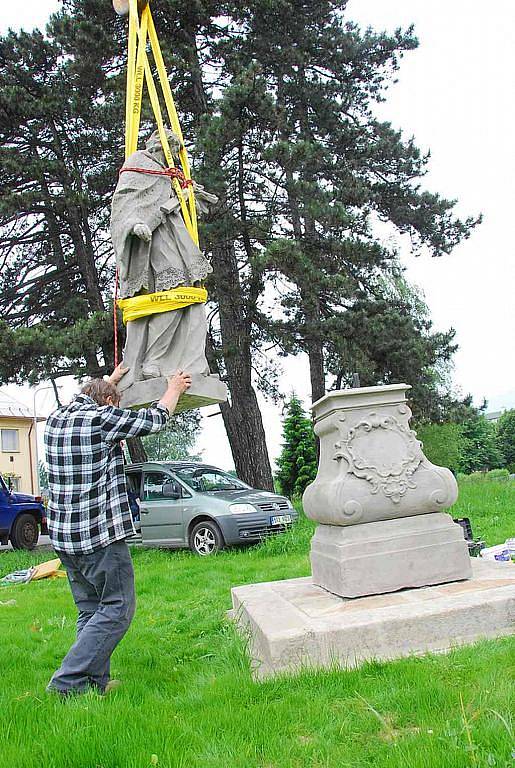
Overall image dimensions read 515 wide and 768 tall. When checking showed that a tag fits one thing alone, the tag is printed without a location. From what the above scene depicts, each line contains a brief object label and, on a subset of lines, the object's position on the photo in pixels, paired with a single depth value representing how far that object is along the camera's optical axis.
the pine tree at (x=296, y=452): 24.03
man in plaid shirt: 3.85
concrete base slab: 3.91
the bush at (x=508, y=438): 56.47
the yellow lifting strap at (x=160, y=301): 5.55
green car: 10.91
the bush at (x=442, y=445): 33.97
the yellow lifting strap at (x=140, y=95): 5.79
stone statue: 5.54
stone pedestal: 4.82
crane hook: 6.23
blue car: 14.95
